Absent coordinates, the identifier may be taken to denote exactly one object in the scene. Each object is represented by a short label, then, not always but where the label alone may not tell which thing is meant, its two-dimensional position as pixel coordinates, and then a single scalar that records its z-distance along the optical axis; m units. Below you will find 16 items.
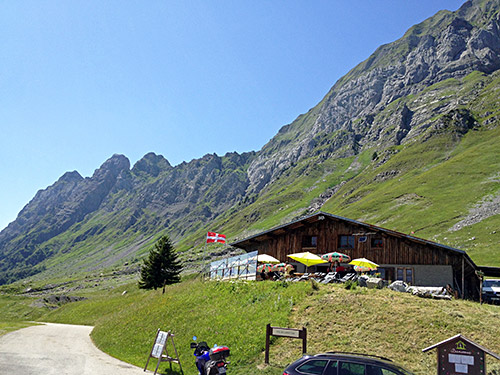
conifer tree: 62.97
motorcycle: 11.98
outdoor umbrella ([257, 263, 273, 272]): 32.30
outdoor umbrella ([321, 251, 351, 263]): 30.38
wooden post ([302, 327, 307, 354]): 14.77
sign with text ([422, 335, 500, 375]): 9.80
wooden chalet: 32.66
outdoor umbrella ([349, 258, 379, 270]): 30.56
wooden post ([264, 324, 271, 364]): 15.17
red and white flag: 41.78
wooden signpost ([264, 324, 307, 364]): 14.85
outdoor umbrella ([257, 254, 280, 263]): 34.56
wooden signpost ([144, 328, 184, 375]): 15.09
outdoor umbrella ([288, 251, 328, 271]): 30.74
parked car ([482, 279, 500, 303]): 31.66
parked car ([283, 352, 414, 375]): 9.22
